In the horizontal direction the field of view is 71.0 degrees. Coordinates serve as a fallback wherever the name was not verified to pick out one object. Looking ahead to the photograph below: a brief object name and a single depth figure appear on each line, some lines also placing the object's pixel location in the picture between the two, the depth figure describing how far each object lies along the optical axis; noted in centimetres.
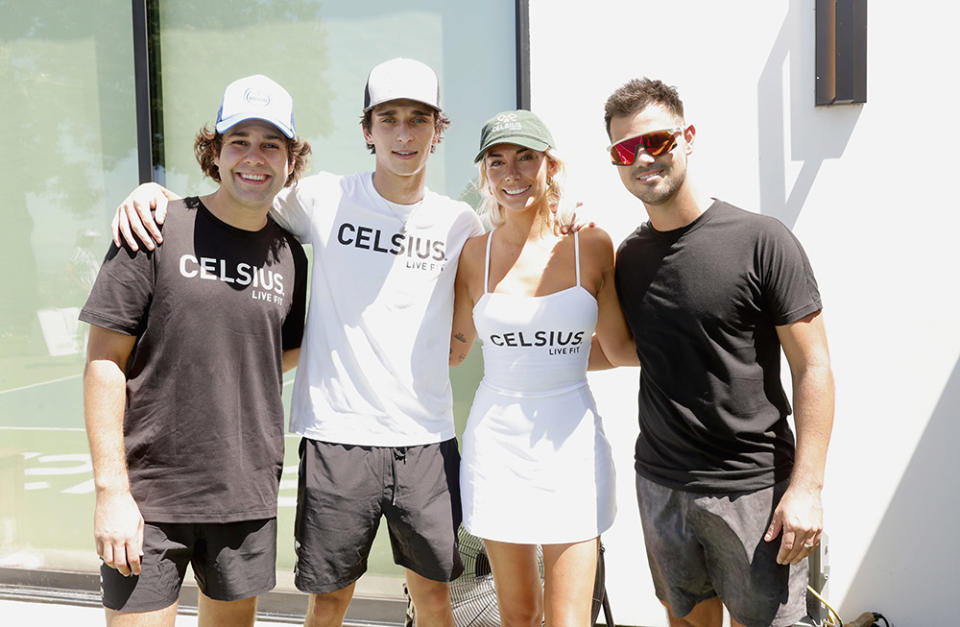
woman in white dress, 205
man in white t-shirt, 217
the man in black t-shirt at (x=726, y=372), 187
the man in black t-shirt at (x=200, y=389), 185
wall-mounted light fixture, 284
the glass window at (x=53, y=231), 369
